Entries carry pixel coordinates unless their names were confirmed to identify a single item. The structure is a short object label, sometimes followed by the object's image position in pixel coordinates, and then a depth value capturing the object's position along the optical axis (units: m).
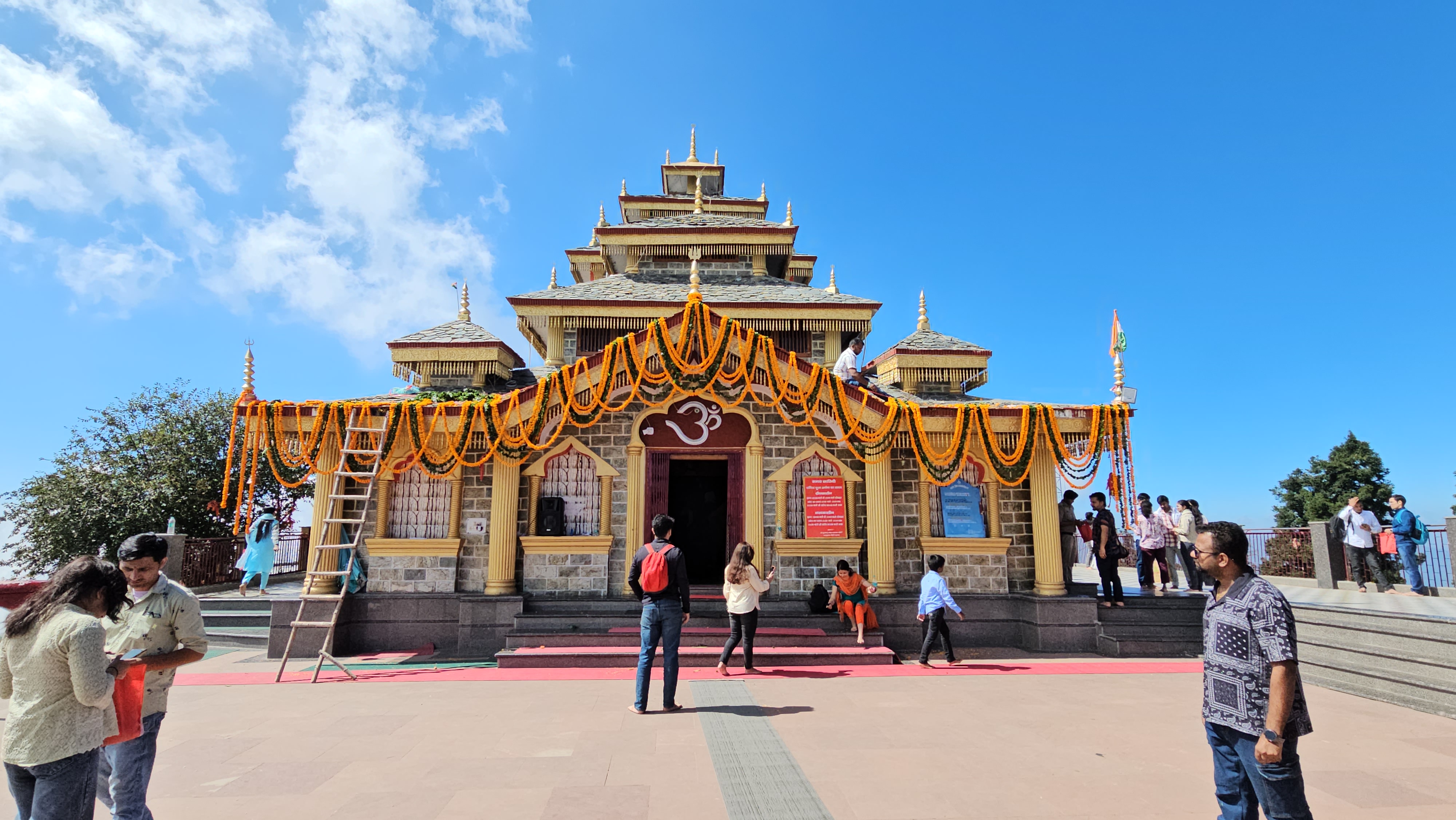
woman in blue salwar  14.36
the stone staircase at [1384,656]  7.63
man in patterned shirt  3.21
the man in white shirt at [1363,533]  12.26
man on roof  11.91
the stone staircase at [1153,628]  10.73
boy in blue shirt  9.65
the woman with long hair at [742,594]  8.54
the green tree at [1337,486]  30.91
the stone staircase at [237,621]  11.87
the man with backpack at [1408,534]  11.81
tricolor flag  11.23
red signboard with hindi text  11.53
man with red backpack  6.69
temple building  10.91
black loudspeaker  11.27
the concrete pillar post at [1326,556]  13.60
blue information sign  11.73
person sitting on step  10.16
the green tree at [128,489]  20.06
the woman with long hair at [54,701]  2.95
